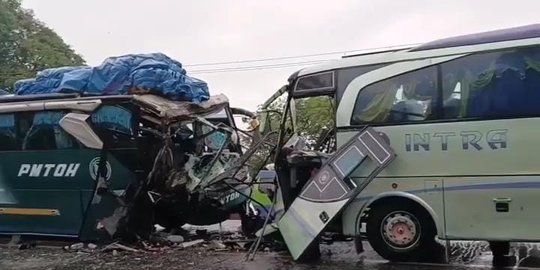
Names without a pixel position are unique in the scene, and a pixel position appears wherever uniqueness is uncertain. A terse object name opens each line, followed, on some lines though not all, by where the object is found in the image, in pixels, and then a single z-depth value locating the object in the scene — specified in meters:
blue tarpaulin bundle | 10.78
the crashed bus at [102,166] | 10.24
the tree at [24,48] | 31.19
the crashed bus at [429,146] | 7.75
